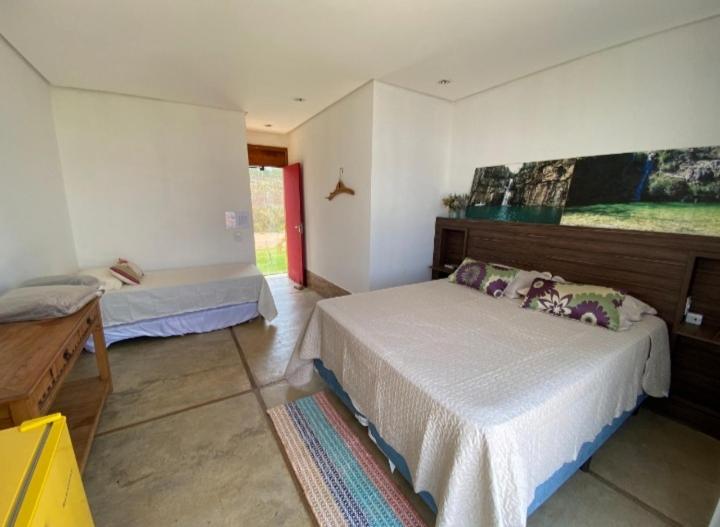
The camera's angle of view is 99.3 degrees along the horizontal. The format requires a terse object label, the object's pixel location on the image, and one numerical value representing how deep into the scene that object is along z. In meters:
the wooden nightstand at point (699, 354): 1.93
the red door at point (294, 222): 5.01
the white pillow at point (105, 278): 2.92
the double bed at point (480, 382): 1.11
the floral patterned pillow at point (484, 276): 2.62
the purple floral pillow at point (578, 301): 1.97
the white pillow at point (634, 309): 2.02
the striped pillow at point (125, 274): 3.12
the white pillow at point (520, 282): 2.54
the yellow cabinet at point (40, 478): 0.71
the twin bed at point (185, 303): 2.96
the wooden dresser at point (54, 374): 1.11
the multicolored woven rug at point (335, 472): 1.45
